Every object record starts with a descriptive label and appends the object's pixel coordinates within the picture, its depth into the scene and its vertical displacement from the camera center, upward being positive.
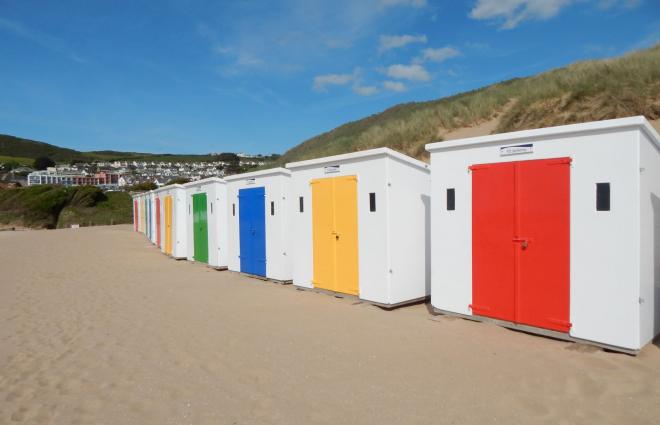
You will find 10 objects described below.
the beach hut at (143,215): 25.61 -0.42
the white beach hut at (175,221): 14.97 -0.46
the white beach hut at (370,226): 7.02 -0.35
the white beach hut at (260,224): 9.48 -0.40
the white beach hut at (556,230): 4.56 -0.32
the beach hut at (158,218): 17.88 -0.41
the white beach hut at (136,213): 30.35 -0.36
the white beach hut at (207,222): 12.02 -0.42
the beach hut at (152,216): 20.33 -0.37
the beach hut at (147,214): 22.87 -0.35
